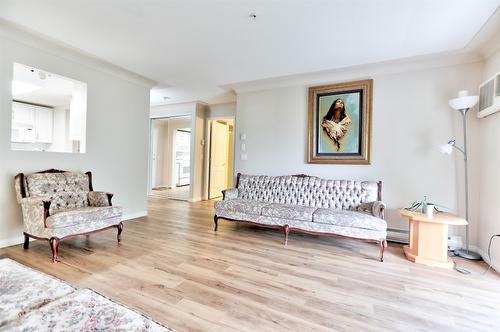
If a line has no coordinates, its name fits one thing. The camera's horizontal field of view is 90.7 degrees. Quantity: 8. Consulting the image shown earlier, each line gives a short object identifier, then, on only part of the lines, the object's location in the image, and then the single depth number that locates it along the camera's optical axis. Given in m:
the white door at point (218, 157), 6.82
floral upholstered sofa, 2.98
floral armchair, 2.63
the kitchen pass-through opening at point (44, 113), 3.90
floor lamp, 2.86
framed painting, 3.79
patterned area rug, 0.92
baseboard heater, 3.51
